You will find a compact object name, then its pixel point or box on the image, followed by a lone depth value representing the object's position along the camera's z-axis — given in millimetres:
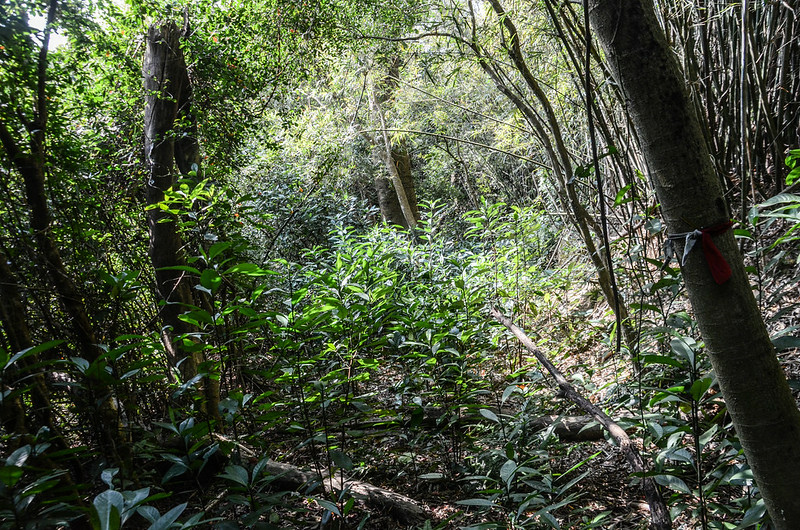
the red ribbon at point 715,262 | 973
